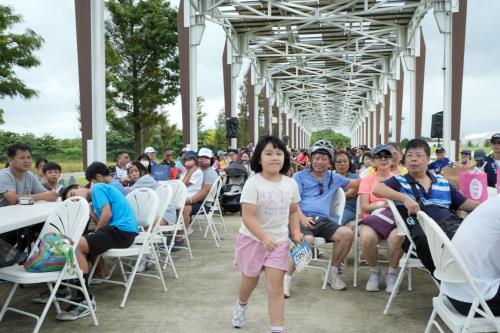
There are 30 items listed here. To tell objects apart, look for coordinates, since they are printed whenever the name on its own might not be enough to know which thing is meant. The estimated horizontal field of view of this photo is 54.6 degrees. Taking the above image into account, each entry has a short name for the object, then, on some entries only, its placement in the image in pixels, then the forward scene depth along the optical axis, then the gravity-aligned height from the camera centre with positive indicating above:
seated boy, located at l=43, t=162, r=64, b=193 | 5.32 -0.45
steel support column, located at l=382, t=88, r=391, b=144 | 27.50 +1.03
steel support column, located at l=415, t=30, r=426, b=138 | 17.92 +1.55
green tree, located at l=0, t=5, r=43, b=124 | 16.50 +2.76
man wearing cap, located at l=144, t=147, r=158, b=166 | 9.84 -0.40
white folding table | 3.04 -0.59
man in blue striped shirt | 3.47 -0.41
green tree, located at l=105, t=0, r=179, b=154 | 22.91 +3.56
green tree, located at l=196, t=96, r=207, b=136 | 48.29 +1.96
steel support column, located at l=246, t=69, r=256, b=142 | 25.92 +1.26
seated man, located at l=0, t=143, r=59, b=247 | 4.29 -0.44
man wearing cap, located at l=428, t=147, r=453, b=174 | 10.39 -0.61
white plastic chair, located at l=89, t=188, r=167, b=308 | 3.76 -0.80
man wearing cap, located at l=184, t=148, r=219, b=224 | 6.18 -0.63
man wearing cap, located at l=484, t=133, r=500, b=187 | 5.88 -0.36
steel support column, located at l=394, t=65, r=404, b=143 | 23.23 +1.53
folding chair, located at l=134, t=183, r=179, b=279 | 4.22 -0.69
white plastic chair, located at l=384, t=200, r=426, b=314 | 3.42 -0.87
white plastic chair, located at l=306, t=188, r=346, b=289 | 4.19 -0.71
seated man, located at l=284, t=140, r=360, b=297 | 4.16 -0.63
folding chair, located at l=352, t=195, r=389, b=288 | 4.32 -0.95
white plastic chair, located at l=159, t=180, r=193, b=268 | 5.02 -0.73
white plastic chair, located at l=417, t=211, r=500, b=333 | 2.12 -0.69
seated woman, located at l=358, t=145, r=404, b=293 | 3.98 -0.86
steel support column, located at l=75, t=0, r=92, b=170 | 7.91 +1.12
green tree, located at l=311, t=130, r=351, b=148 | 104.45 -0.52
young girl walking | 2.85 -0.55
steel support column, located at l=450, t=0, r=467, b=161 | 12.75 +1.97
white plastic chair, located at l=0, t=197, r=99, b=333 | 3.00 -0.73
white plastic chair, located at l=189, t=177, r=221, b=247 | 6.29 -0.97
